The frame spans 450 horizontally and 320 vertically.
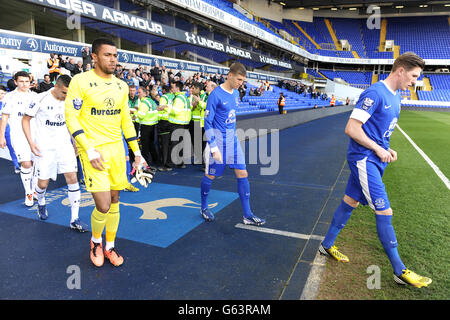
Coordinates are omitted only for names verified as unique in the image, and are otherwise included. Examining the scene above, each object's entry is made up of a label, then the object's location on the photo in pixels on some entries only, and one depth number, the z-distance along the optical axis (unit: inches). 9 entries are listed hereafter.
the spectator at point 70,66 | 452.8
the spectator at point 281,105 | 700.7
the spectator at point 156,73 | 621.7
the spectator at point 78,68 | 448.8
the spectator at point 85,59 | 473.0
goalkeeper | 112.1
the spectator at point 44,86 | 276.1
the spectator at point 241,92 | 699.4
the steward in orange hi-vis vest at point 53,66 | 433.4
